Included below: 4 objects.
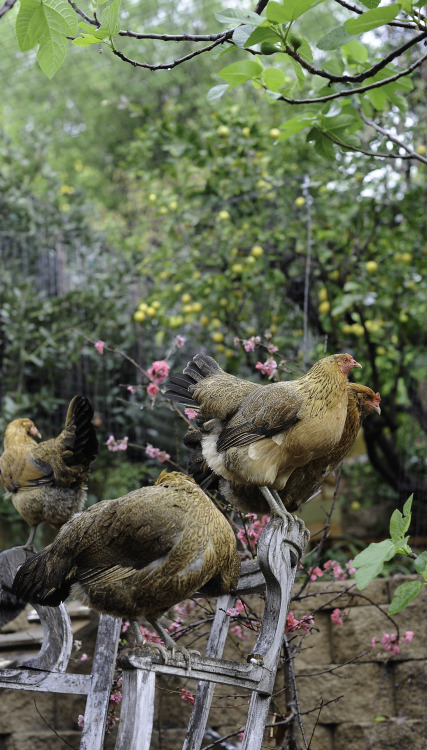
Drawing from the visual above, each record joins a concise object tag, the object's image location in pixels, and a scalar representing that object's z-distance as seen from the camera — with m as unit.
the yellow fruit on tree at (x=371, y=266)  4.59
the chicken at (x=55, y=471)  2.84
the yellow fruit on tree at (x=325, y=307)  4.65
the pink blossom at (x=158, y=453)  3.12
